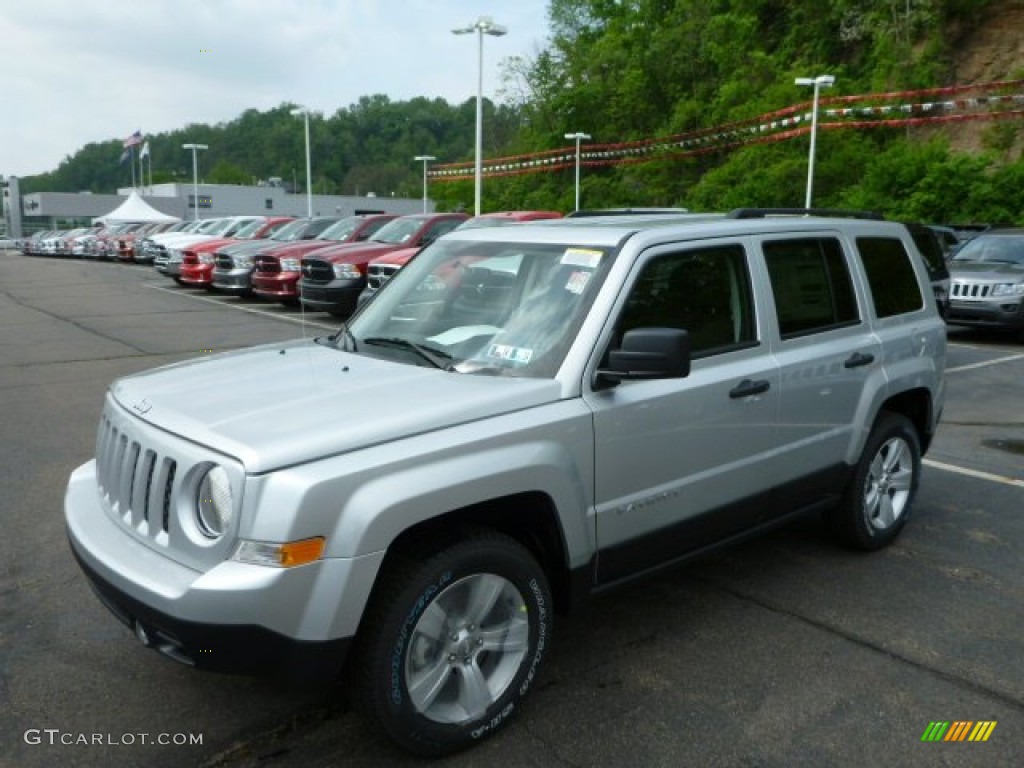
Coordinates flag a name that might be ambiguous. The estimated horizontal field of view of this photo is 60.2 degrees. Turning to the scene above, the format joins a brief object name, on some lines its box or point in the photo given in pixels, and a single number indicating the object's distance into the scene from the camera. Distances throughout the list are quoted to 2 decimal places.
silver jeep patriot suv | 2.60
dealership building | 85.81
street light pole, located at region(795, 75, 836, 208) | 29.33
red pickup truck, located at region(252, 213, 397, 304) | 15.63
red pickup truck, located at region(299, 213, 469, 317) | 13.70
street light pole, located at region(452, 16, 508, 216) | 26.12
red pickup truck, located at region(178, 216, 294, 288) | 19.73
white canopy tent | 54.88
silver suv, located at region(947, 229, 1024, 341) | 12.70
